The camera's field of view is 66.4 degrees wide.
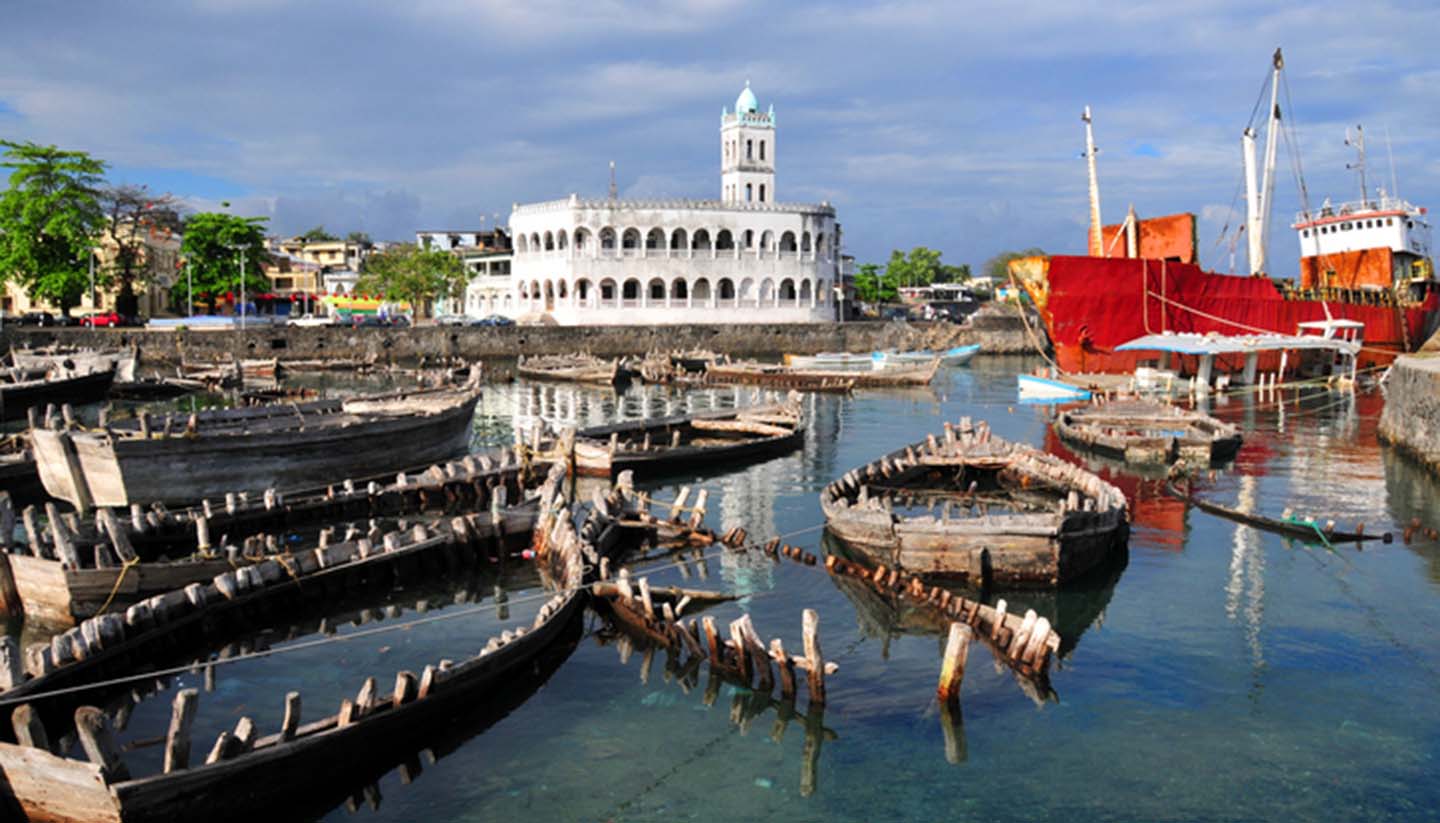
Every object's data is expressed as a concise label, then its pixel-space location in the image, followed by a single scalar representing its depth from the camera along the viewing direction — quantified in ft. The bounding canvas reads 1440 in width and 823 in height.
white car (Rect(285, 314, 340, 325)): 258.37
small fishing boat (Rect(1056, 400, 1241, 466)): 109.19
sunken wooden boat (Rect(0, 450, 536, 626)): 55.16
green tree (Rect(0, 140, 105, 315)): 223.51
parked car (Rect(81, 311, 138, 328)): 232.73
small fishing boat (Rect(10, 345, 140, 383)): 154.88
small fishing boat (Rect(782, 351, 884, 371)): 217.15
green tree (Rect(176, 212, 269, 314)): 258.37
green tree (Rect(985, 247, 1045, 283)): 540.40
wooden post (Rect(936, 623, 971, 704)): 46.24
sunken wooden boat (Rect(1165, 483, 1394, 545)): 76.69
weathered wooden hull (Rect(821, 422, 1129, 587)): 62.64
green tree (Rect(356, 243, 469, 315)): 291.58
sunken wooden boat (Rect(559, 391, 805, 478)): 101.30
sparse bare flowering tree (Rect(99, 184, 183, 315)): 246.88
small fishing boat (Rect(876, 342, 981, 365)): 220.23
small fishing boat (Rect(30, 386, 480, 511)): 83.05
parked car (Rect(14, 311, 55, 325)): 232.22
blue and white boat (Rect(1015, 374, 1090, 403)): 165.07
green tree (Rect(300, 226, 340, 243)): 436.35
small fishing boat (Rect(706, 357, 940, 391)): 196.95
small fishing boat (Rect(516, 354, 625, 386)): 207.00
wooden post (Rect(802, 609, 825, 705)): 46.40
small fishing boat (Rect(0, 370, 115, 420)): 136.15
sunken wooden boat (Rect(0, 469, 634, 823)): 34.50
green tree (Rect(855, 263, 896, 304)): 428.15
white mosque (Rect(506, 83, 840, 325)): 281.13
